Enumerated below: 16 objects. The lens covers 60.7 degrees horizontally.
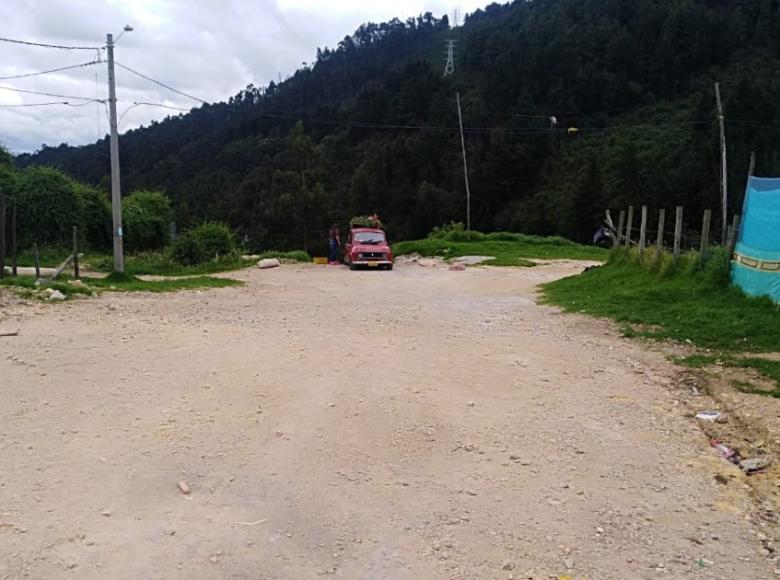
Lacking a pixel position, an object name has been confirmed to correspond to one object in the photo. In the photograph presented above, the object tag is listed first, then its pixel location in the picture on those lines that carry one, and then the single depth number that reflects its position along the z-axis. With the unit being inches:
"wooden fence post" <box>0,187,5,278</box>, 593.6
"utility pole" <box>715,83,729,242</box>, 1089.9
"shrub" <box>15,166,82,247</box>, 1030.4
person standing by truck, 1213.7
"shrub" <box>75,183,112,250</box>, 1147.9
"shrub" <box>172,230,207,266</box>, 1040.2
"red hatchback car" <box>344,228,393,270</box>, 1071.6
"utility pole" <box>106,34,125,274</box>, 764.6
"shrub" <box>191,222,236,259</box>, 1067.9
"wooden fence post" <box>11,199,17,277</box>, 602.9
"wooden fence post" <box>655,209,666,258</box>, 590.9
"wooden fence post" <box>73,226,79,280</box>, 695.1
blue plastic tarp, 422.3
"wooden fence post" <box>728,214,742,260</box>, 476.5
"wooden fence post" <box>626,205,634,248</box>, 693.6
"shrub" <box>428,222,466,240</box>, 1517.0
